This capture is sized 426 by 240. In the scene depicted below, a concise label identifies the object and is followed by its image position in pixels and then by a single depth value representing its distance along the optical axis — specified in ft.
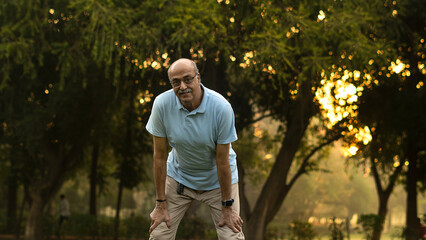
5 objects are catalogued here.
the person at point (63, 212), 63.57
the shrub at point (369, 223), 50.08
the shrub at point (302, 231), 57.00
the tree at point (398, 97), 45.73
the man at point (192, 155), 12.63
